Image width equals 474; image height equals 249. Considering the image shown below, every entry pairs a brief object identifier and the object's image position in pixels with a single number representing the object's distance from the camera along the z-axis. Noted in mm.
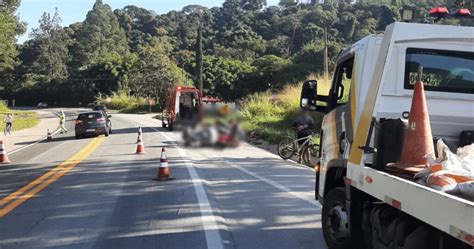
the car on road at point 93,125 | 19812
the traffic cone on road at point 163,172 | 12371
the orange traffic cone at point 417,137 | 4820
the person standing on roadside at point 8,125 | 39375
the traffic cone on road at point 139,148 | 18897
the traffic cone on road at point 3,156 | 18656
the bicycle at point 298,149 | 15453
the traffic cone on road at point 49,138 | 30441
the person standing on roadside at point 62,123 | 37125
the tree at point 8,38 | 58103
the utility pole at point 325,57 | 32144
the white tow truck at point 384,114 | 5051
